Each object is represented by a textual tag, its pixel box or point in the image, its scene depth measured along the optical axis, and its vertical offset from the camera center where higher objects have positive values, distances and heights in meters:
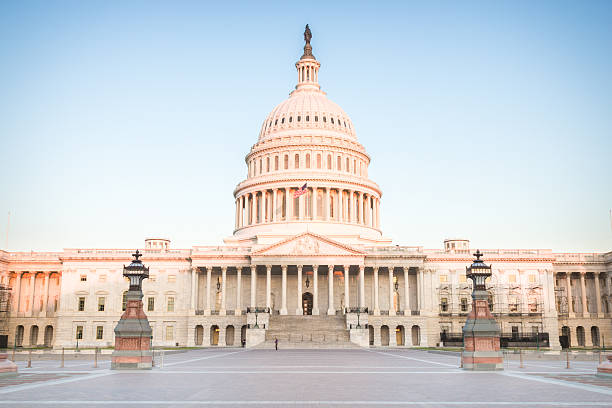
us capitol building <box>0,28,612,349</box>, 90.69 +4.20
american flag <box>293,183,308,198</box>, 101.31 +20.17
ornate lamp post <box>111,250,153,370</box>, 36.03 -1.33
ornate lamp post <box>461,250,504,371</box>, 35.06 -1.21
